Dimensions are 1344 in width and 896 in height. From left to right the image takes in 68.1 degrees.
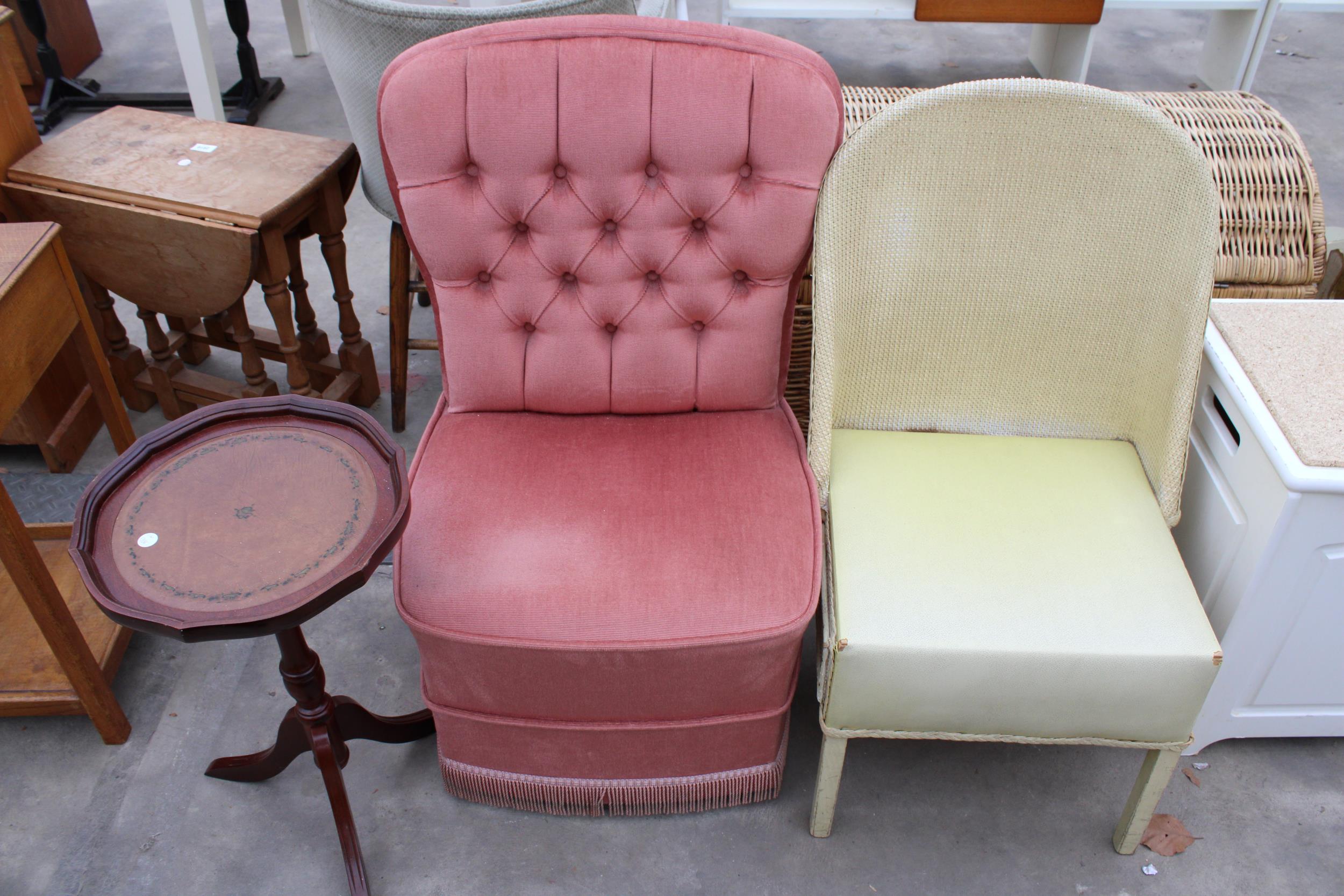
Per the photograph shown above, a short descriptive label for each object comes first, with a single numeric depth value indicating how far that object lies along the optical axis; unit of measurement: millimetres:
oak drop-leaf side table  2029
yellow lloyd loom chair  1422
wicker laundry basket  2043
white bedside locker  1452
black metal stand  3844
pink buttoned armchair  1458
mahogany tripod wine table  1221
